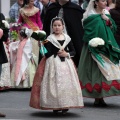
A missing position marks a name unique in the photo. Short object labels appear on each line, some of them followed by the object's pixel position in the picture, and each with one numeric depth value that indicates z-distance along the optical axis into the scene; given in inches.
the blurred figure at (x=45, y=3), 681.9
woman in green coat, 456.1
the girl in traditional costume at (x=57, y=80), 410.0
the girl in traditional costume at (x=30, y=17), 577.6
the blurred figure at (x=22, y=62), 554.8
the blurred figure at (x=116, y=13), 494.0
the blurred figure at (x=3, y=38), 410.9
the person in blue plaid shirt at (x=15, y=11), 632.4
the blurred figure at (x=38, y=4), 667.4
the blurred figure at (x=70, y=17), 522.9
